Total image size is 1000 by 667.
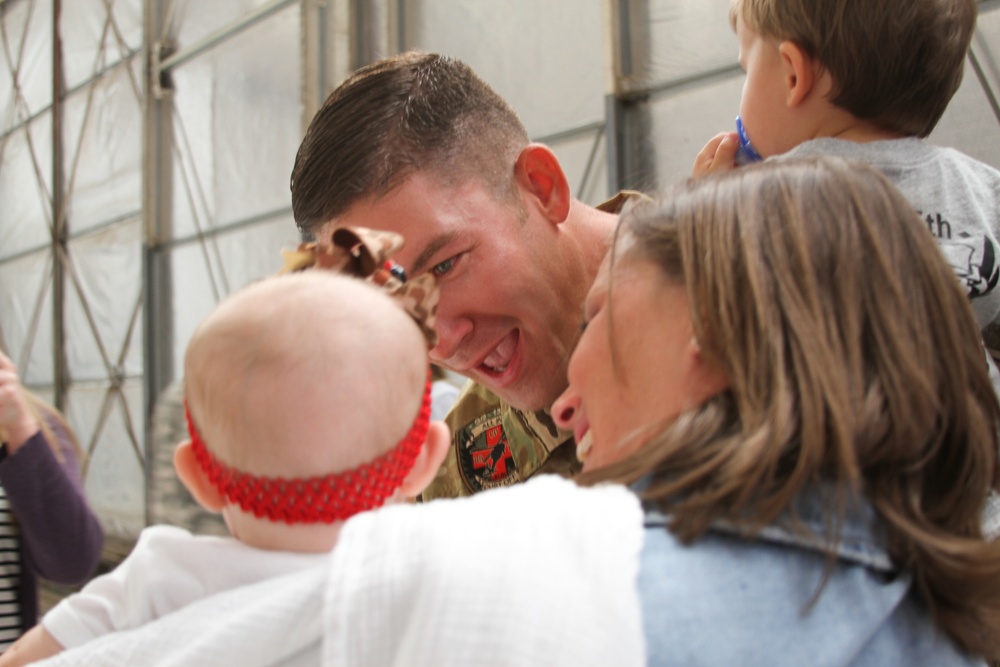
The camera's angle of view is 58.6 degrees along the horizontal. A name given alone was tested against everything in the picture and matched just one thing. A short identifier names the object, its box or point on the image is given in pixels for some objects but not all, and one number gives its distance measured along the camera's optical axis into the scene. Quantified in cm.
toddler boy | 121
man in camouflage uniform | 154
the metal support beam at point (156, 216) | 653
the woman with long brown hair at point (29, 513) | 188
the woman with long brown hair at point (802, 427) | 70
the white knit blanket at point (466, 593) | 63
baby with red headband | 85
